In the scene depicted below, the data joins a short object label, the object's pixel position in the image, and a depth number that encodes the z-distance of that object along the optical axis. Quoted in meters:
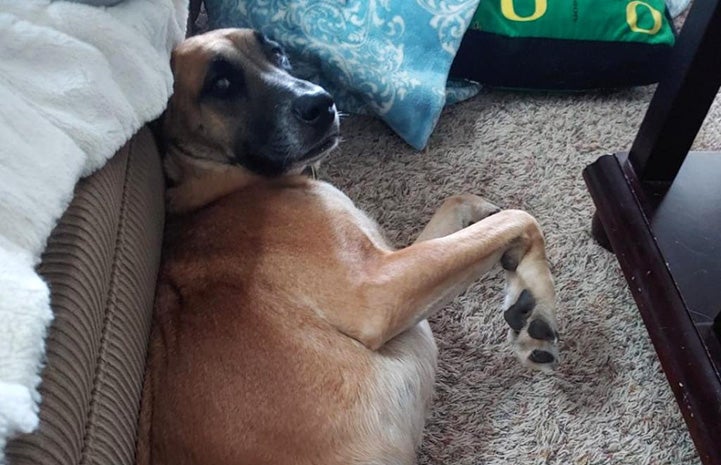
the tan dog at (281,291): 1.04
